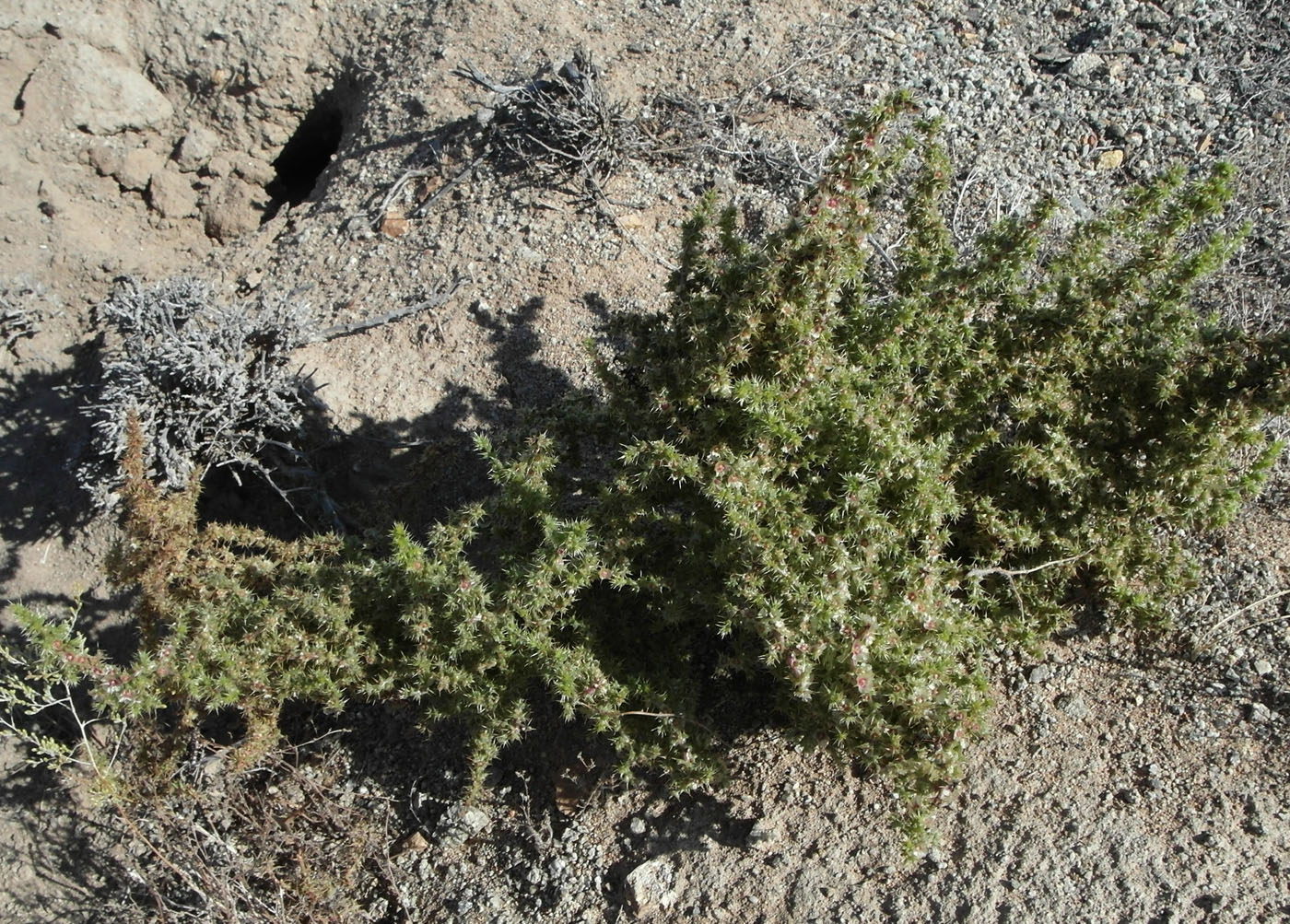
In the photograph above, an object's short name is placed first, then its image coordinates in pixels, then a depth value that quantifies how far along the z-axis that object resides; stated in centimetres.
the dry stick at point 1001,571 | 270
